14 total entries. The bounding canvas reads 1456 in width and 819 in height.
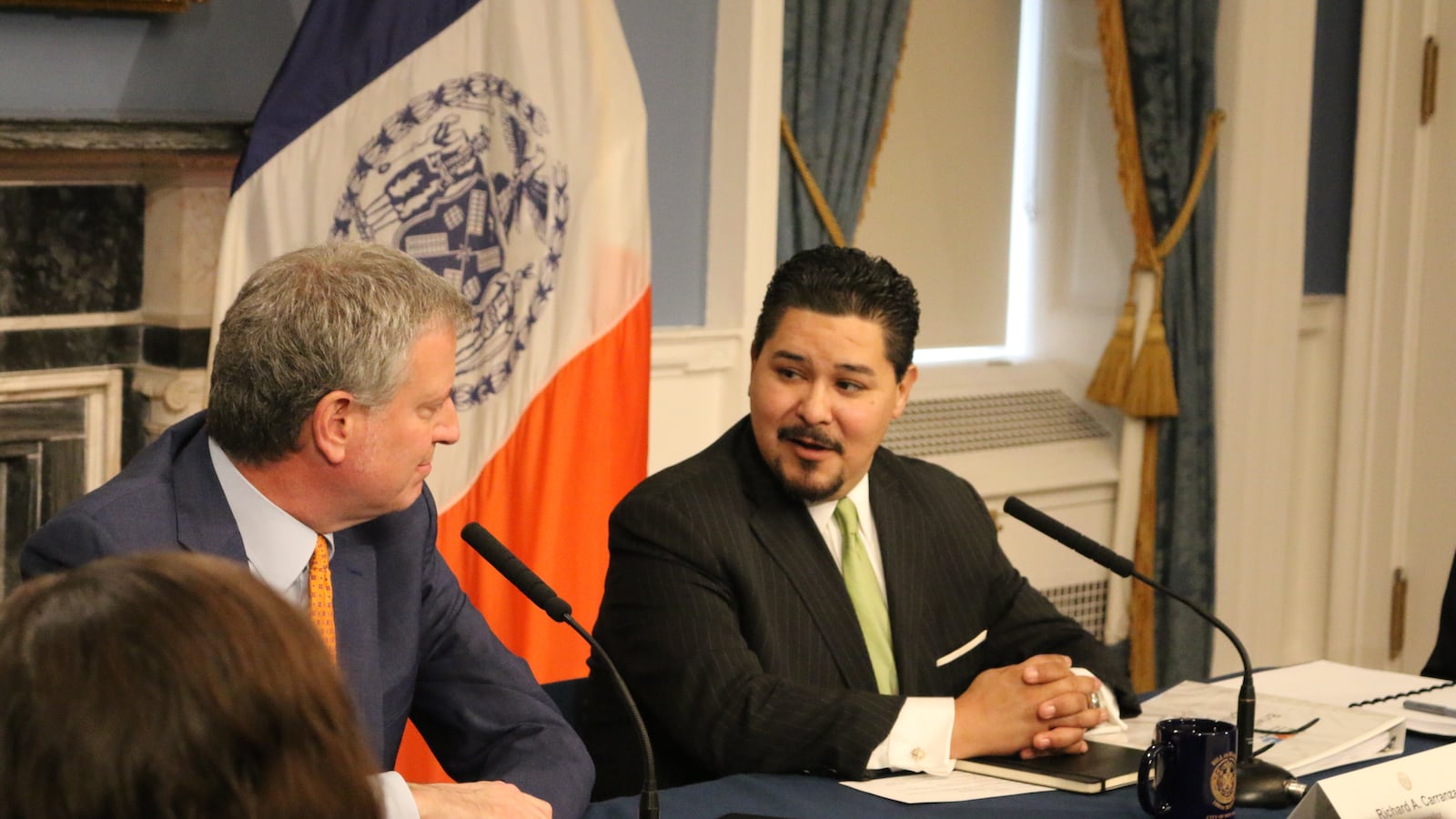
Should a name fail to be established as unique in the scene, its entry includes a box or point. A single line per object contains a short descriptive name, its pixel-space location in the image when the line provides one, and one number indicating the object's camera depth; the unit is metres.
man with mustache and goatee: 4.61
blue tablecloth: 4.44
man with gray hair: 4.34
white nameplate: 4.25
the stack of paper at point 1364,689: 4.84
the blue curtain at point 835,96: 6.05
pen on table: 4.84
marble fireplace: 5.24
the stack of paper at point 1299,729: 4.64
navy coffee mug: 4.42
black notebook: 4.54
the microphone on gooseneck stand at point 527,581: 4.35
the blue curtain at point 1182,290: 6.75
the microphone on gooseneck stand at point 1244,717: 4.50
